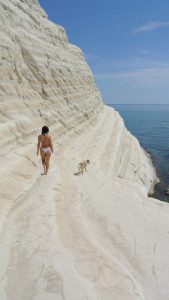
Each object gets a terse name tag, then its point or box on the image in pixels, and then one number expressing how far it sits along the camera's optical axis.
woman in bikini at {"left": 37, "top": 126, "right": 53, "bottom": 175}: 6.19
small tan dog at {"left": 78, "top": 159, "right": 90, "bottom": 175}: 7.25
